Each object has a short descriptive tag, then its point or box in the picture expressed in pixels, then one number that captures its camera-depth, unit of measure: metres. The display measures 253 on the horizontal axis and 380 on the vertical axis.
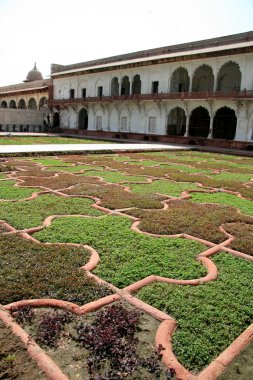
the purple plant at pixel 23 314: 2.17
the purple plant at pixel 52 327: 1.99
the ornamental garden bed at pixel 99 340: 1.81
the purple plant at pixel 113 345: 1.80
